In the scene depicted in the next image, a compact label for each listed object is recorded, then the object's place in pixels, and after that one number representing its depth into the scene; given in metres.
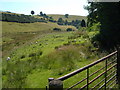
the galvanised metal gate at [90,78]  1.72
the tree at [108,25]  11.00
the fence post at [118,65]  4.17
